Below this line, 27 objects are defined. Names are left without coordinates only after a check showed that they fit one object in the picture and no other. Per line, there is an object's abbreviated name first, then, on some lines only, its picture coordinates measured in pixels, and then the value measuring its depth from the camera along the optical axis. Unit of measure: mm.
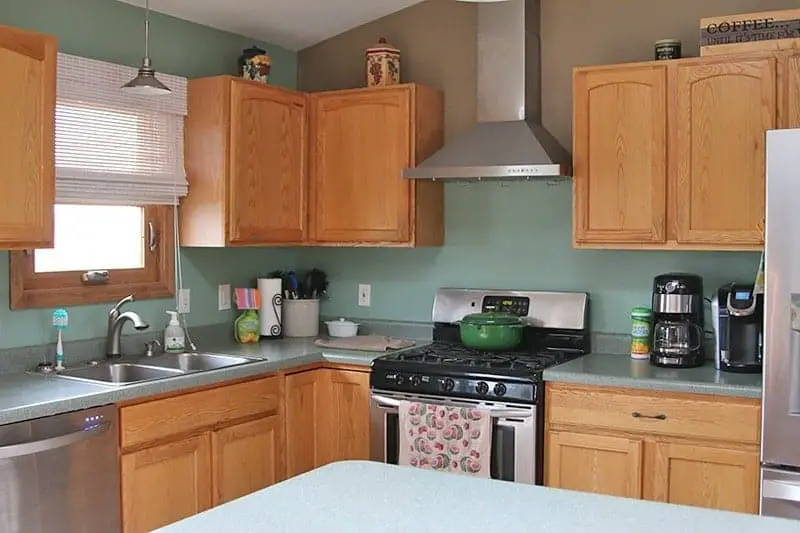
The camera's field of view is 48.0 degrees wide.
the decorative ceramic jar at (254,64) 4180
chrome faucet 3658
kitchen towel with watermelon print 3521
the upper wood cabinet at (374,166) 4145
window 3480
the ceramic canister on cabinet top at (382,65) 4273
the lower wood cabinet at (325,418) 3865
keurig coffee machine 3389
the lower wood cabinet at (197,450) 3111
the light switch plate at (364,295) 4609
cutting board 4059
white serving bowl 4457
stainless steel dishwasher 2688
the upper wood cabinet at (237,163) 3887
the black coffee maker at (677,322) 3562
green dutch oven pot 3947
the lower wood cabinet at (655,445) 3170
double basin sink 3500
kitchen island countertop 1671
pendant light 3186
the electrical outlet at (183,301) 4094
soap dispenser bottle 3924
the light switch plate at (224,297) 4320
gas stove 3523
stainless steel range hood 3848
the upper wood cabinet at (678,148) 3365
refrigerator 2906
